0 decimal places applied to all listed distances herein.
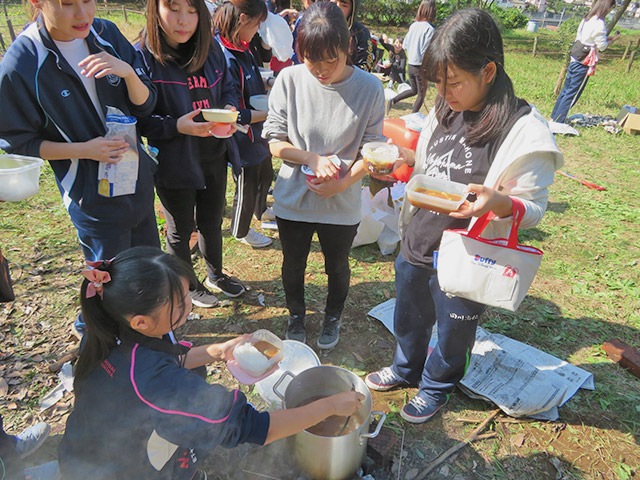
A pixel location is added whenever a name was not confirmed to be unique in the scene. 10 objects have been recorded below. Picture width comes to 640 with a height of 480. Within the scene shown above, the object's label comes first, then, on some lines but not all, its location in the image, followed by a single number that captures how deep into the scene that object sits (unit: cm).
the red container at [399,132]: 368
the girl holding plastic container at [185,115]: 232
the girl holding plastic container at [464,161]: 160
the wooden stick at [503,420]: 251
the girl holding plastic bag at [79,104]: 181
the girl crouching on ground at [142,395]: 142
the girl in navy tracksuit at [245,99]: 297
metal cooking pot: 181
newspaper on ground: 252
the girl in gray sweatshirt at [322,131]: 203
